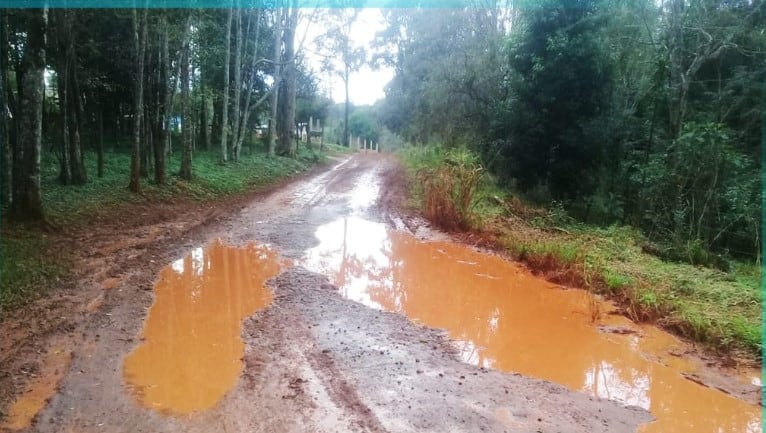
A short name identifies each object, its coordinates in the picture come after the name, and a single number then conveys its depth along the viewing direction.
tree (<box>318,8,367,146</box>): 24.16
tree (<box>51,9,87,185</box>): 10.08
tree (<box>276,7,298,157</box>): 23.00
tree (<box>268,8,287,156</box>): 20.95
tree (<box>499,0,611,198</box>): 13.52
